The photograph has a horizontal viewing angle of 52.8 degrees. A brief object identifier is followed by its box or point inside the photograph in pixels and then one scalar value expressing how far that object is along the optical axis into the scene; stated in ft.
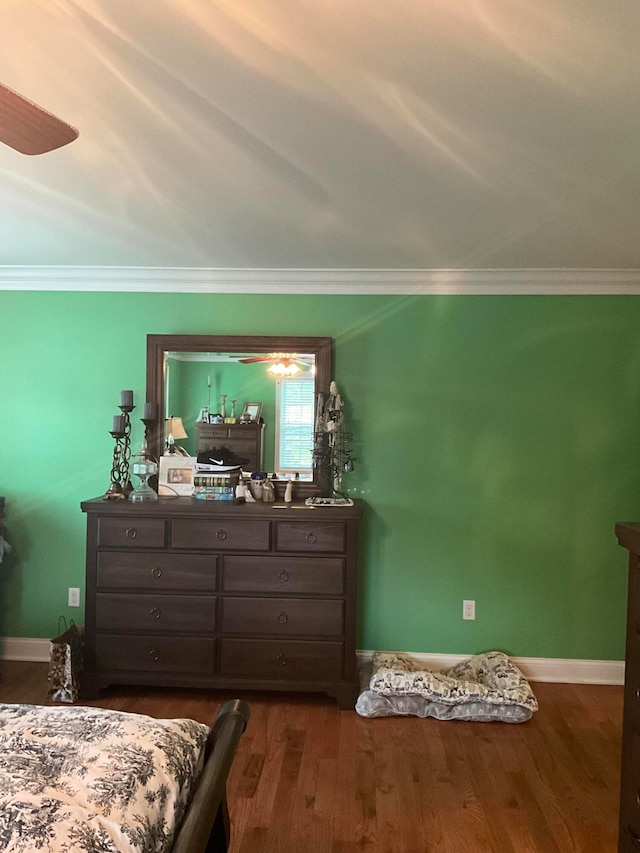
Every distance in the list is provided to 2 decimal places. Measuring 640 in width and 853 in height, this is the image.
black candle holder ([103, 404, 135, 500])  12.09
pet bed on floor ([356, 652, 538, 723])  10.78
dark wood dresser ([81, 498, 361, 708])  11.19
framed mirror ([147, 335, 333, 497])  12.53
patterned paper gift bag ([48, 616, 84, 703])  11.05
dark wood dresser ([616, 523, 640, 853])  6.32
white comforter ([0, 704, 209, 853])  3.92
